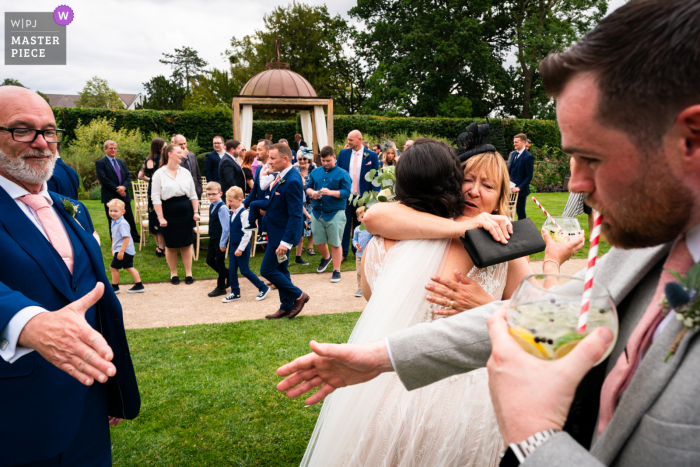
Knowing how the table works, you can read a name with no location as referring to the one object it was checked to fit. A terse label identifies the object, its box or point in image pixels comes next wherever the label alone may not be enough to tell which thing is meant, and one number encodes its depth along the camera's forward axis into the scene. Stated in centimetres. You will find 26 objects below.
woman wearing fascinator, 188
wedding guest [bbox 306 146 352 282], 798
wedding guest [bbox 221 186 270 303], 669
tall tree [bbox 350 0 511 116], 3222
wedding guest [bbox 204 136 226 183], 1047
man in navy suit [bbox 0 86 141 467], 156
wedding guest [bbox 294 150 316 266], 884
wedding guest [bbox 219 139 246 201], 962
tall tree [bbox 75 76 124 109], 4568
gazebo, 1633
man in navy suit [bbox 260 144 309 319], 610
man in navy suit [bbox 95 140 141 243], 909
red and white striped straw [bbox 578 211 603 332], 93
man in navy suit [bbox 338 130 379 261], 923
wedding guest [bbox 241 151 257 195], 1048
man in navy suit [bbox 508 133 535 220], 1101
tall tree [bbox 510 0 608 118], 3056
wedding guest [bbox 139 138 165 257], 893
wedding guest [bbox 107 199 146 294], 682
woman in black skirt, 747
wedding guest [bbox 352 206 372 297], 576
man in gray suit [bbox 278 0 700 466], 81
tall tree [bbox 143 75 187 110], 6334
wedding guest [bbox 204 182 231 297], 720
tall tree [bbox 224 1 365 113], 3706
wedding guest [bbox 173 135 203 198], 958
